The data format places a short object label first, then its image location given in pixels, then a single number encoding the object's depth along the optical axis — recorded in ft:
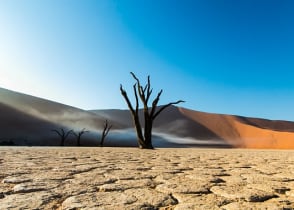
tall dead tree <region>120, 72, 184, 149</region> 48.85
